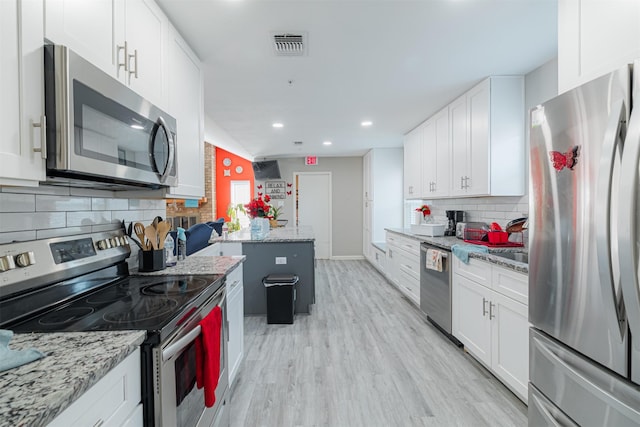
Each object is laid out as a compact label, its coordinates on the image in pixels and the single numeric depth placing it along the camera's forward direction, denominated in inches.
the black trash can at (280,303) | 127.6
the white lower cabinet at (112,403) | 27.1
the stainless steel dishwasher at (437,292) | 108.8
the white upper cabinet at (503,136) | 106.9
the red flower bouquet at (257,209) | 164.9
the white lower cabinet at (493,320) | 73.2
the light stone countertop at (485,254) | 73.4
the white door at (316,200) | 281.6
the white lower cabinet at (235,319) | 76.9
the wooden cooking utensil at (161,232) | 71.1
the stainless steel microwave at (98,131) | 35.9
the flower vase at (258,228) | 146.4
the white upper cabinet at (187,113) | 74.4
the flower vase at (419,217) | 168.2
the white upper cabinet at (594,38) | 42.1
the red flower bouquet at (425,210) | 163.2
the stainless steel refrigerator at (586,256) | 34.9
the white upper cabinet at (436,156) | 137.6
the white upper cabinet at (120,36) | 39.6
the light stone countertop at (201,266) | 68.8
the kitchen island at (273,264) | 138.3
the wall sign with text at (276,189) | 281.9
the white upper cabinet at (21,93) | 31.2
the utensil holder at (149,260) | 69.5
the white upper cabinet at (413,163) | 168.4
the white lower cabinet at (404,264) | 140.3
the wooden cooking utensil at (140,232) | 67.3
